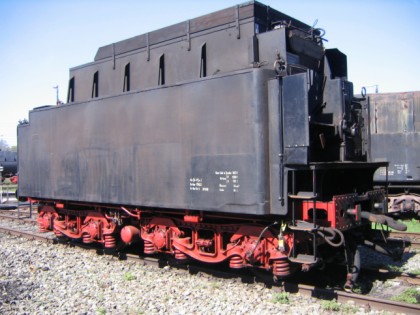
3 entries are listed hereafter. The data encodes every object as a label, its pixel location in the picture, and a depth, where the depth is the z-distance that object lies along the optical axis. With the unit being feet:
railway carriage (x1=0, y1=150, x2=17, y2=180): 130.16
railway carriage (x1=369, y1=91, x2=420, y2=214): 44.60
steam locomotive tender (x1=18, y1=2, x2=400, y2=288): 19.15
